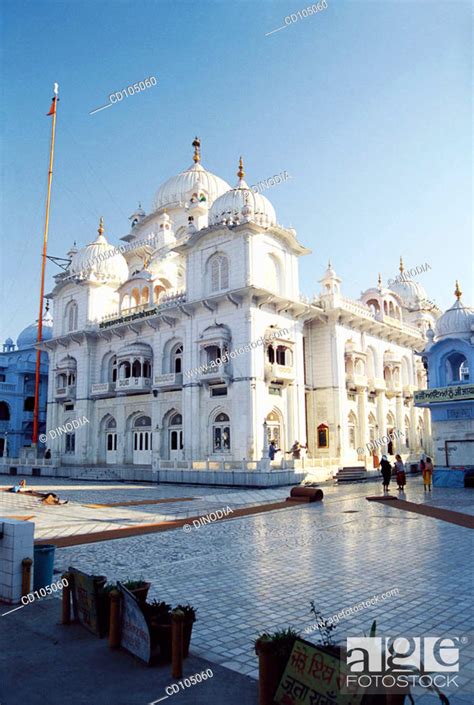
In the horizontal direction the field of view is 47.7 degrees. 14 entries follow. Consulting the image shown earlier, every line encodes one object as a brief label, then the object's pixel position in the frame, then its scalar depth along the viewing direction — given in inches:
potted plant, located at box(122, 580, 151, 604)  212.2
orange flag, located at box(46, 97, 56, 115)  1578.5
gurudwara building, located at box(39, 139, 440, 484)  1059.9
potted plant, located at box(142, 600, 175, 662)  187.9
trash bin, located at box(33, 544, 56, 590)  275.7
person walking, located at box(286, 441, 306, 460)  1037.8
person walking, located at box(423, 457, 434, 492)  757.3
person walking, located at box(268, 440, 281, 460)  936.9
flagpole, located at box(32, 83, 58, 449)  1533.0
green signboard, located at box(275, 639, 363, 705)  134.3
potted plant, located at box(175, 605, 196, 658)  188.7
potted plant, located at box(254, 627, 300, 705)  152.9
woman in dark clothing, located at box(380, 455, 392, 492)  722.2
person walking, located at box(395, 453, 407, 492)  765.3
